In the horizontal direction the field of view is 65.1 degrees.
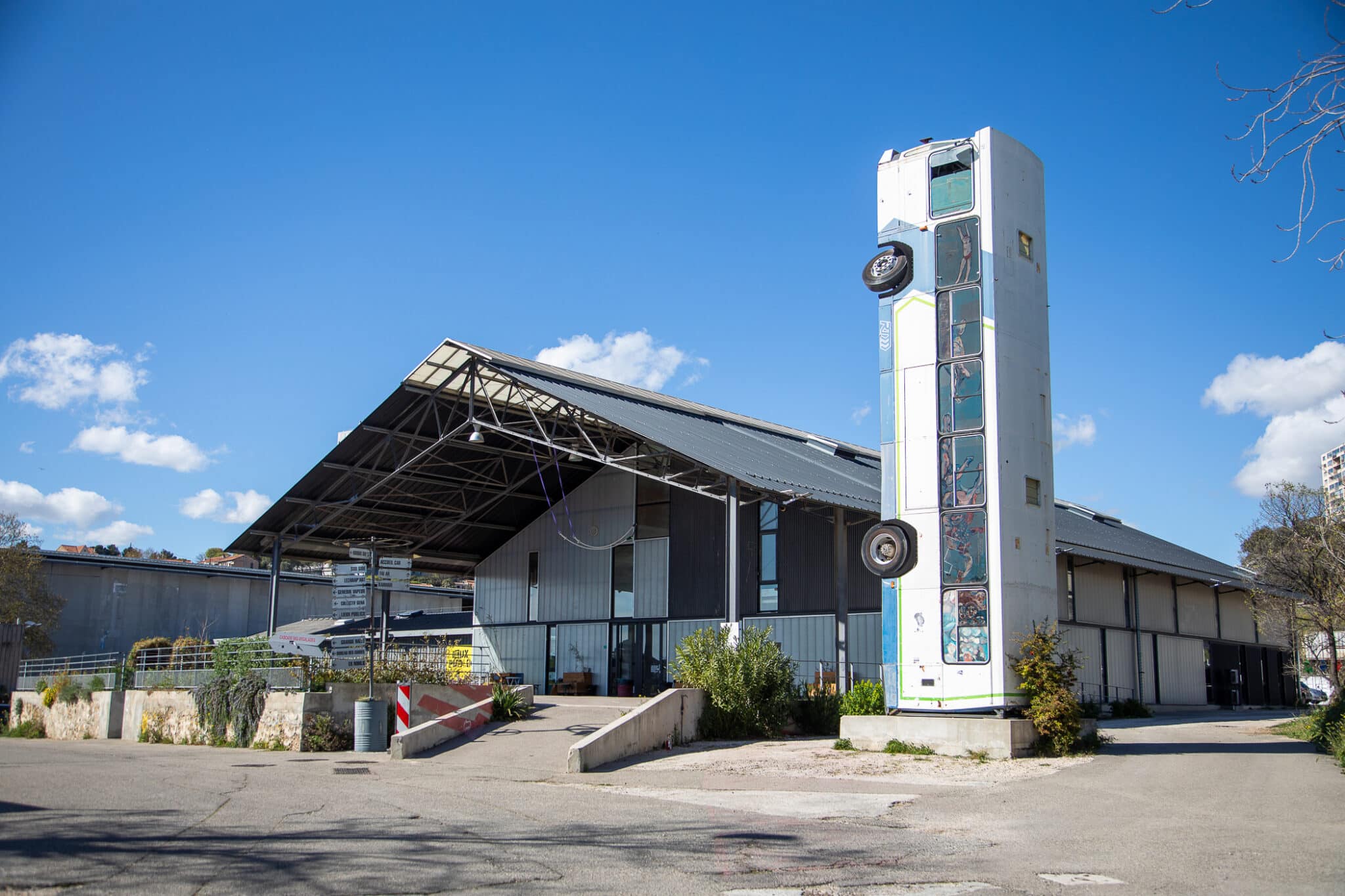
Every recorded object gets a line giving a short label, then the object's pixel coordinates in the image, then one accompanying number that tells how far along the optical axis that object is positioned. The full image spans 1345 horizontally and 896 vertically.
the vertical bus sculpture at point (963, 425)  15.66
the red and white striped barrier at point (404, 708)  20.02
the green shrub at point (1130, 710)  27.22
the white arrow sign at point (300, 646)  20.98
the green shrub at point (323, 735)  20.03
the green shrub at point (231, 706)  21.34
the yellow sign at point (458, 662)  24.59
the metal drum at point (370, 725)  19.61
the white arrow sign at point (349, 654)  21.42
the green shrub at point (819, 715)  20.25
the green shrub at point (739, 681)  19.12
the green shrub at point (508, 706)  21.50
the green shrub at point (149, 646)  26.28
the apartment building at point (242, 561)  73.25
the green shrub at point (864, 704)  19.81
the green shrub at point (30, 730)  29.95
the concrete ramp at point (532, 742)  16.81
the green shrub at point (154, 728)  24.06
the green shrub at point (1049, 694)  15.22
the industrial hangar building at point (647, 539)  24.36
